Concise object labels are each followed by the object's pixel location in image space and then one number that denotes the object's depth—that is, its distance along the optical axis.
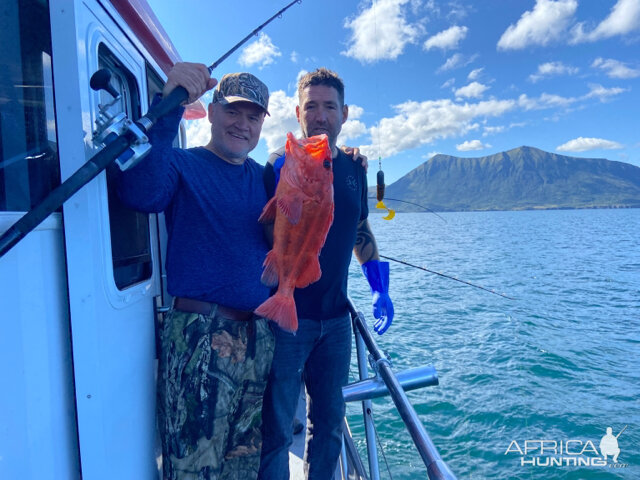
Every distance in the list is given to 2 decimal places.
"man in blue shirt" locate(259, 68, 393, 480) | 2.42
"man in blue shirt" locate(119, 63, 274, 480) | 1.84
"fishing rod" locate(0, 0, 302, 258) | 1.08
